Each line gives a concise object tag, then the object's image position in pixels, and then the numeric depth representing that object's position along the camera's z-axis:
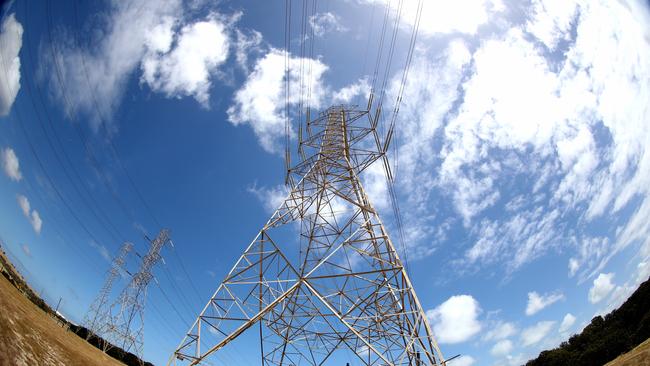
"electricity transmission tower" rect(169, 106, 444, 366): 11.23
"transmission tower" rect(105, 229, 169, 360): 36.91
